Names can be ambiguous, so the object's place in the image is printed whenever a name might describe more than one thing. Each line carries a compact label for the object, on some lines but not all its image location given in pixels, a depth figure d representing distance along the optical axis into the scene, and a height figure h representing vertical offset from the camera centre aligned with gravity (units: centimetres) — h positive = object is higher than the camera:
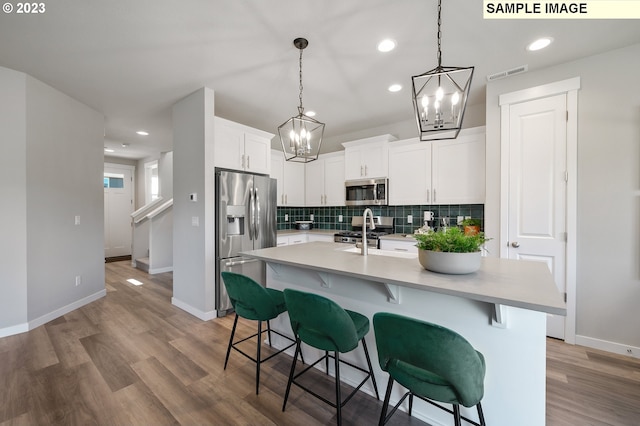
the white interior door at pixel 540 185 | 261 +27
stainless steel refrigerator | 324 -14
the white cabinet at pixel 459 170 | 338 +56
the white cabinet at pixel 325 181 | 473 +59
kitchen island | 125 -57
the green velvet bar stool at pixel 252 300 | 184 -66
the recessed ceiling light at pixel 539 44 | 224 +149
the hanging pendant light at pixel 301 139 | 218 +63
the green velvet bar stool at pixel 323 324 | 140 -66
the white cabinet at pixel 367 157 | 414 +90
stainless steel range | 400 -35
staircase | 554 -61
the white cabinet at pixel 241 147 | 332 +89
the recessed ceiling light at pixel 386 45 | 226 +148
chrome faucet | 204 -27
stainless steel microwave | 417 +32
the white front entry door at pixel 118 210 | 692 +4
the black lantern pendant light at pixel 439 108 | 144 +63
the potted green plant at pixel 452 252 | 145 -23
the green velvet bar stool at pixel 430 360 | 103 -63
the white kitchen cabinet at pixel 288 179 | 482 +62
